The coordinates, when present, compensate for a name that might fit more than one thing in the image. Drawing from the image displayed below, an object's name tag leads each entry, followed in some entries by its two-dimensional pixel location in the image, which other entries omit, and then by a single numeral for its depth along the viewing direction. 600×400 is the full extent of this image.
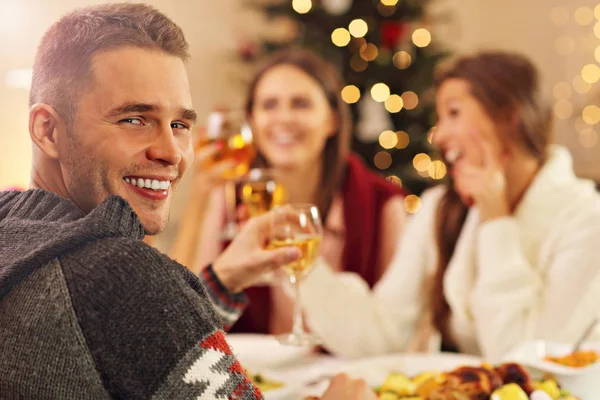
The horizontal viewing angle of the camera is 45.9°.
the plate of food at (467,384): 0.96
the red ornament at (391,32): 4.32
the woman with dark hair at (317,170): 2.35
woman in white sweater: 1.58
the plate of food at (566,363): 1.03
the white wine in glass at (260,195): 1.77
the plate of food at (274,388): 1.03
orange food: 1.09
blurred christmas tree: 4.31
